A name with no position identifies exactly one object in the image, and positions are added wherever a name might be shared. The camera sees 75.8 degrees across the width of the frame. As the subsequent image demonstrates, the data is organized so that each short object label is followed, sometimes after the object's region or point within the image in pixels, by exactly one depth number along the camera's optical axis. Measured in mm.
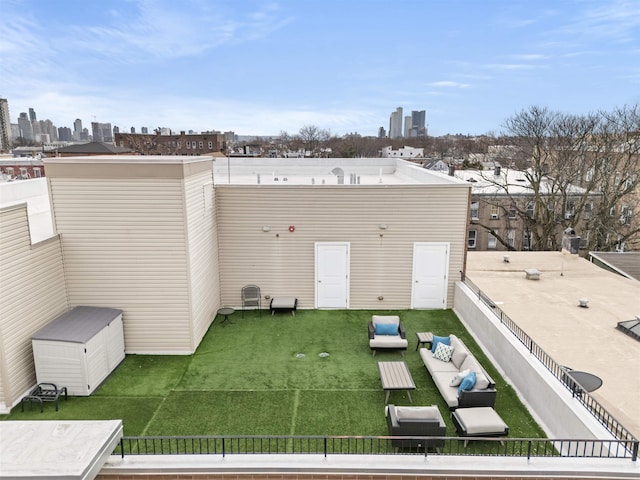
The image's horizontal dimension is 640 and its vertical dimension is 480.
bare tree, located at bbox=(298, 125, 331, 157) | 70956
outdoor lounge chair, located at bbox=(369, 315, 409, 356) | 10320
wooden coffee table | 8180
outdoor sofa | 7660
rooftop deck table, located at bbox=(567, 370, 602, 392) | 7590
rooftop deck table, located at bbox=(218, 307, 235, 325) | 12312
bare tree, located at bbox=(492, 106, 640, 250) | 23422
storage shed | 8289
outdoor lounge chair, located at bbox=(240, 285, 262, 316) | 13219
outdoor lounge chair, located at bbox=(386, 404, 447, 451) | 6500
